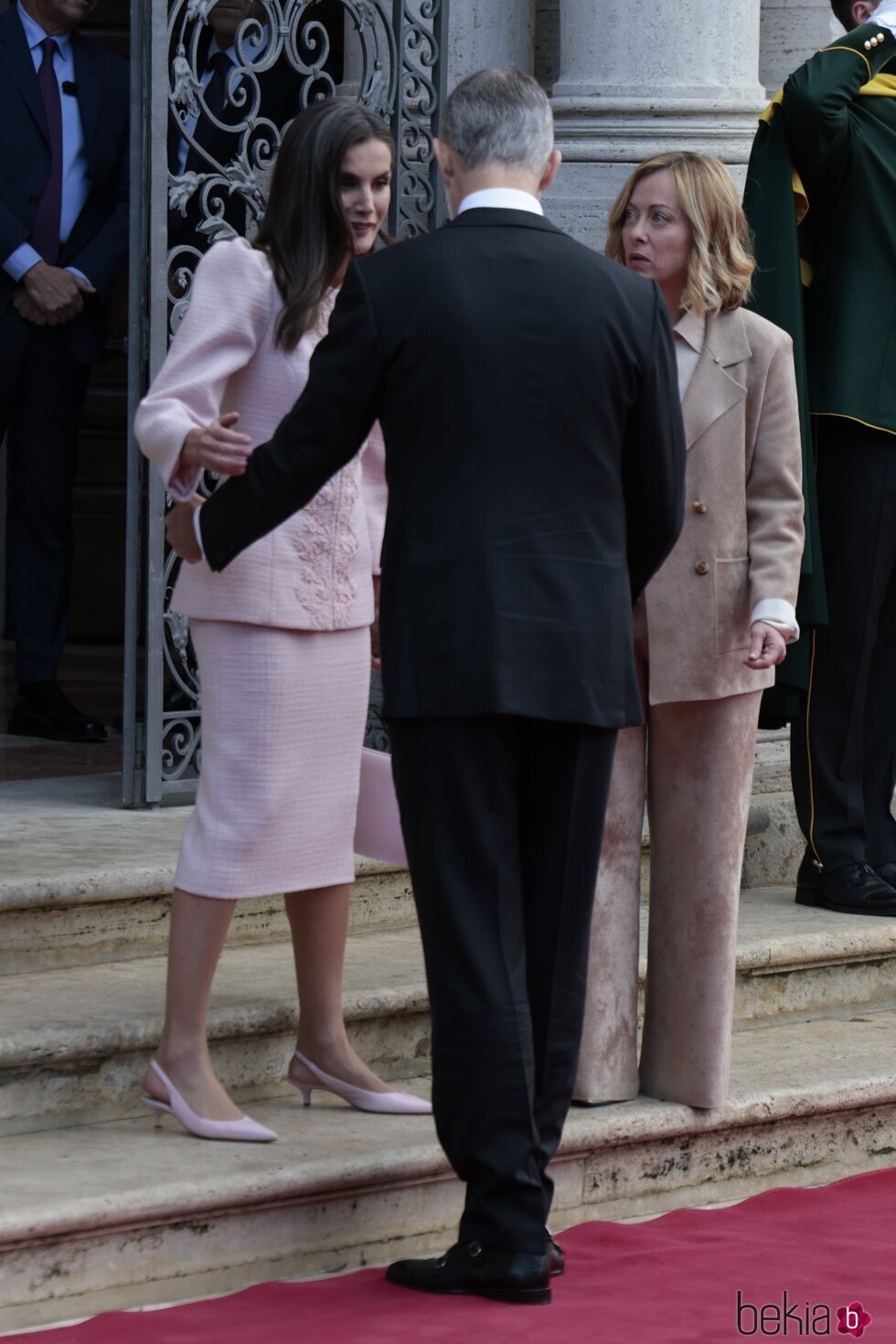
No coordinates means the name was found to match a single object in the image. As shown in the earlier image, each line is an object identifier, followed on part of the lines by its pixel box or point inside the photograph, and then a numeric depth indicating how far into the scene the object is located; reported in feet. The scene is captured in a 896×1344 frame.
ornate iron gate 34.35
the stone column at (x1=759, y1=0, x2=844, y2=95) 42.27
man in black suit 20.62
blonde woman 25.71
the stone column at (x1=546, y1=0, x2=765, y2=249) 38.29
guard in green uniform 32.60
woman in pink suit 23.52
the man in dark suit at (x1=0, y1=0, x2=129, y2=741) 40.52
